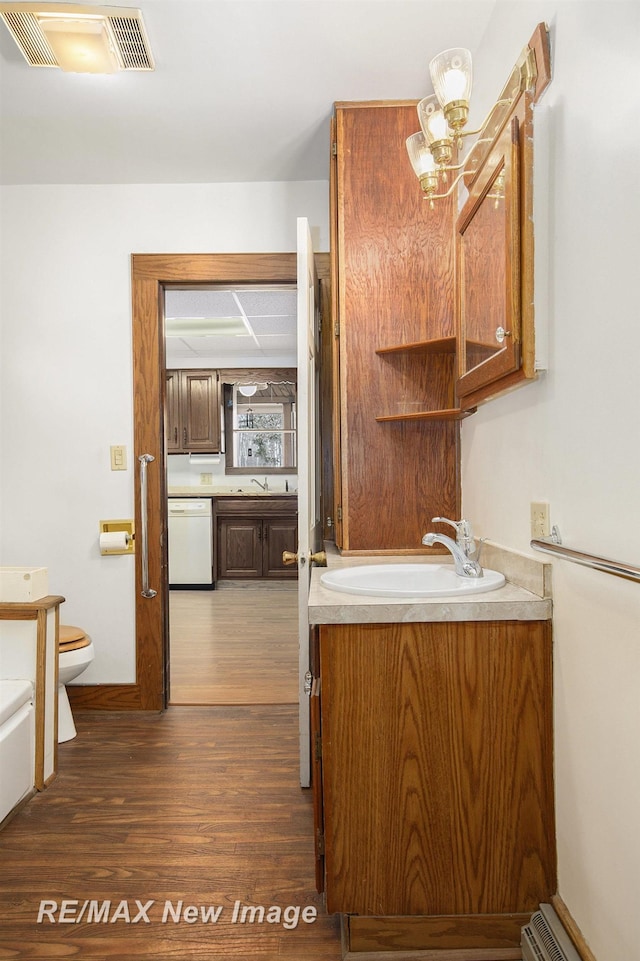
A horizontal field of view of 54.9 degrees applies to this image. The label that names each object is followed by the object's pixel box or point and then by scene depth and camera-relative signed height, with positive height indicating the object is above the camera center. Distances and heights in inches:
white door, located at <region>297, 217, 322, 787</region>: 83.0 -0.2
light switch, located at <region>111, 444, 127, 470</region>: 114.8 +1.9
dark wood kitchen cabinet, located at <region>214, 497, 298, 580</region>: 238.4 -26.7
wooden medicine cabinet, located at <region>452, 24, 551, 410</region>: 55.6 +22.6
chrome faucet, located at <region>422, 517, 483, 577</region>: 65.5 -8.7
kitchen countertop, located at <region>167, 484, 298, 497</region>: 237.6 -10.0
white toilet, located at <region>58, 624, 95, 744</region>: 100.6 -32.4
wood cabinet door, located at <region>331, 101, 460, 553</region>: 89.0 +19.1
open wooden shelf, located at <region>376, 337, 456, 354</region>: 82.4 +16.3
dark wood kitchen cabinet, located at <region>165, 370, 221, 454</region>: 246.4 +20.8
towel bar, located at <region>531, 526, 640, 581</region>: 36.3 -6.5
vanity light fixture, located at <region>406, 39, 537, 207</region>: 56.7 +35.0
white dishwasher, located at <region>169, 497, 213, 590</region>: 234.7 -29.3
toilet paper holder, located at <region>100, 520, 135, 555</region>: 114.0 -11.5
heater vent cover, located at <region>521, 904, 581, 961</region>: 49.6 -39.3
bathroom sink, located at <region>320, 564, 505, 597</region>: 69.1 -12.9
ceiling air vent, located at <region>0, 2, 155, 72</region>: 69.7 +51.9
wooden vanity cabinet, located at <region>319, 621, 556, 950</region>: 53.2 -27.5
